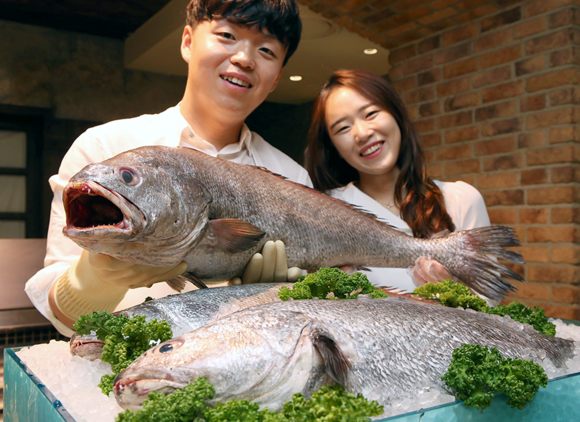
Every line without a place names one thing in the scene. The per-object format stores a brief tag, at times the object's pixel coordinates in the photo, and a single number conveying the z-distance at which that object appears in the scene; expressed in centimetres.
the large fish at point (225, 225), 94
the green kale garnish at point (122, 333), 84
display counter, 68
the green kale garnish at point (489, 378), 75
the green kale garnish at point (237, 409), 61
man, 141
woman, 218
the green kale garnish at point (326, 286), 108
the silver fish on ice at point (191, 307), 95
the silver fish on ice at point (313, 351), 68
